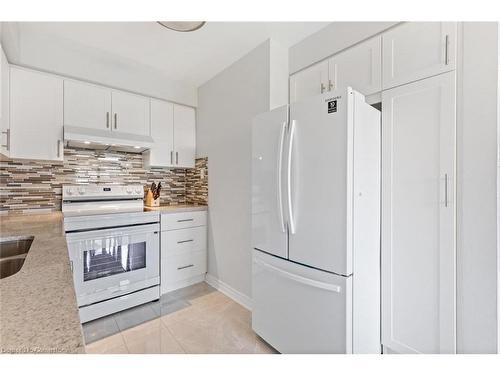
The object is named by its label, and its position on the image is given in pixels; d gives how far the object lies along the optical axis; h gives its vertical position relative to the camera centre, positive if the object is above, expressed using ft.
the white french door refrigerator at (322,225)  4.33 -0.77
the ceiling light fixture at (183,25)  5.35 +3.60
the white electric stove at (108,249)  6.72 -1.91
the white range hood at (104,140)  7.36 +1.48
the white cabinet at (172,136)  9.37 +2.03
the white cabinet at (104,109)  7.64 +2.59
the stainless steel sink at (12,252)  3.71 -1.16
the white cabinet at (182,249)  8.43 -2.32
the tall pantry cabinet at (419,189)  4.39 -0.04
